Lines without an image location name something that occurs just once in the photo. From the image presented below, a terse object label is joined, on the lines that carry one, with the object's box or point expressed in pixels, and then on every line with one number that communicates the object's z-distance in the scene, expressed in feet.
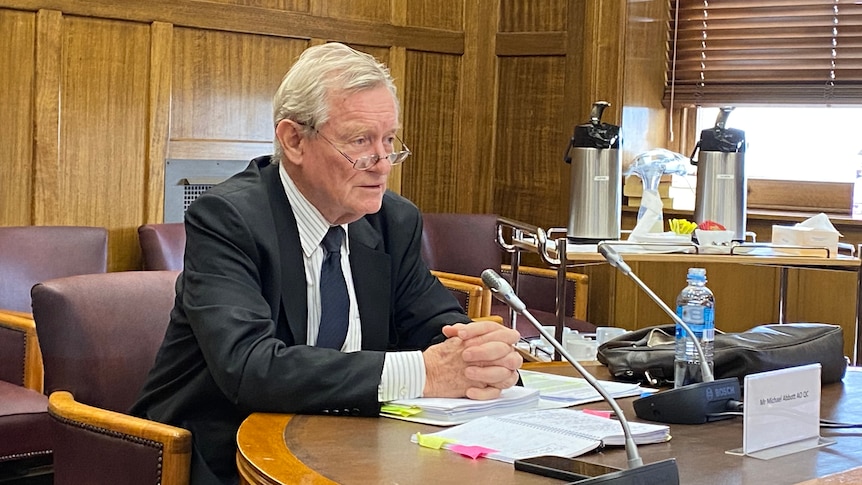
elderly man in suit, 6.02
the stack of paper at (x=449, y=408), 5.77
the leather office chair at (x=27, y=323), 9.89
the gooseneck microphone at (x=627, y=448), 4.27
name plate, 5.33
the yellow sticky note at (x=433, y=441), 5.22
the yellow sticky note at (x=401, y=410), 5.85
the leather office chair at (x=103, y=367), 6.39
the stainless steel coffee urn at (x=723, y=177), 11.73
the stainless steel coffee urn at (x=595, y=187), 11.44
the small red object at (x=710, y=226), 11.00
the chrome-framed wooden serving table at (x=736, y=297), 13.74
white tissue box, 10.92
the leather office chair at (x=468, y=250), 14.52
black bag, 6.75
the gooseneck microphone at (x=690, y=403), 5.95
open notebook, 5.15
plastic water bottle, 6.64
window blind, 14.60
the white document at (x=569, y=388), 6.39
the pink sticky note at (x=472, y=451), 5.07
